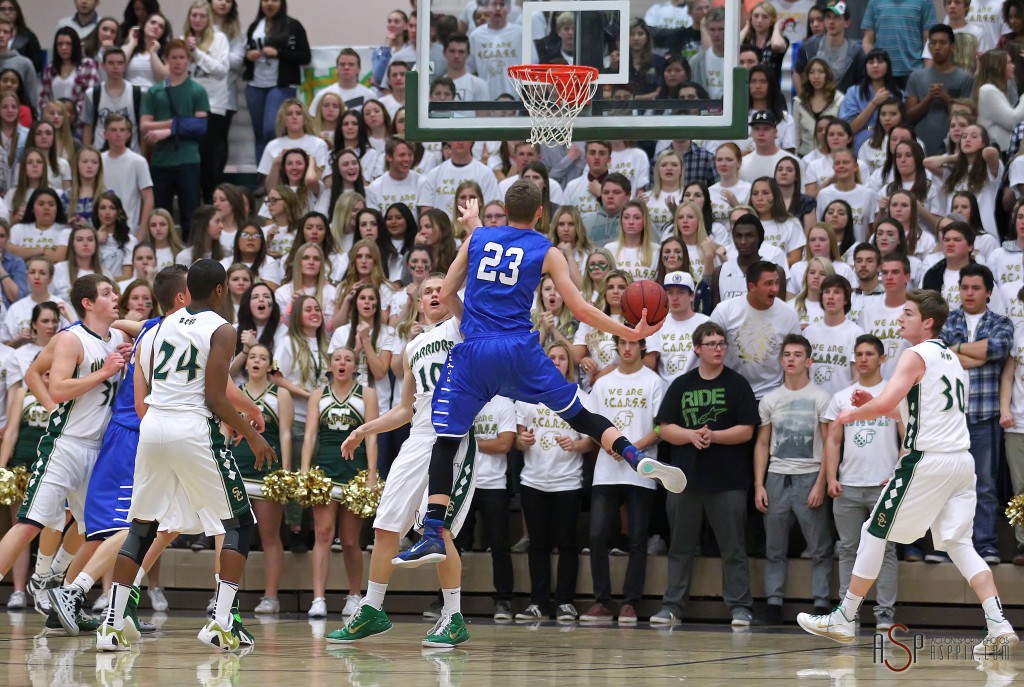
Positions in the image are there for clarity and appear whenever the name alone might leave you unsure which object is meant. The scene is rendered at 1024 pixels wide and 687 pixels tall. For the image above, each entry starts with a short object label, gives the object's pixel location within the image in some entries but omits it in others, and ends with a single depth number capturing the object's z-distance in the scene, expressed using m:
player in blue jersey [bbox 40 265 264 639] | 18.05
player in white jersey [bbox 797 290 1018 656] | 17.05
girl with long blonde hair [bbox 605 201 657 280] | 24.75
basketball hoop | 20.91
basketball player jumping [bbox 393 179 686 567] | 16.09
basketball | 16.36
